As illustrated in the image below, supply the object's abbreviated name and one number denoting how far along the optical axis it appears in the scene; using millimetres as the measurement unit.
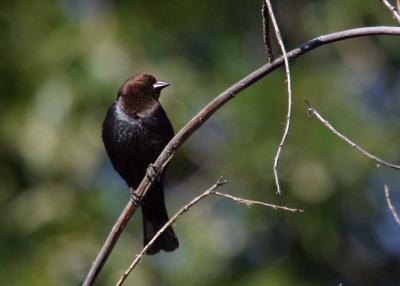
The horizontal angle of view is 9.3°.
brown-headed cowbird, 10414
